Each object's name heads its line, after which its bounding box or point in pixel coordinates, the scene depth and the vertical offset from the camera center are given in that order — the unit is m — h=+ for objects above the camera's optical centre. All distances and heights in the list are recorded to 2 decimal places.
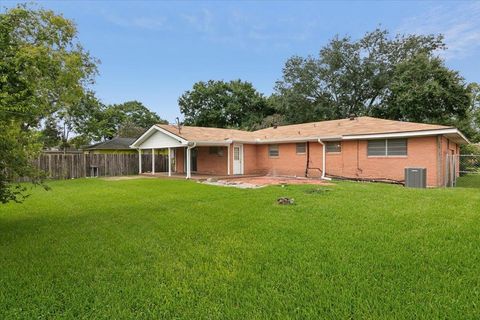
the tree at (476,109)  33.49 +5.04
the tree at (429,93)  25.00 +5.17
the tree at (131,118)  50.88 +7.31
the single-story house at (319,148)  13.80 +0.44
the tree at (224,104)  39.03 +6.88
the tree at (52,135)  32.49 +2.71
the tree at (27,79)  5.40 +2.50
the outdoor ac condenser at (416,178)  12.42 -0.93
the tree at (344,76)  31.72 +8.56
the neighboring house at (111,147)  31.81 +1.09
